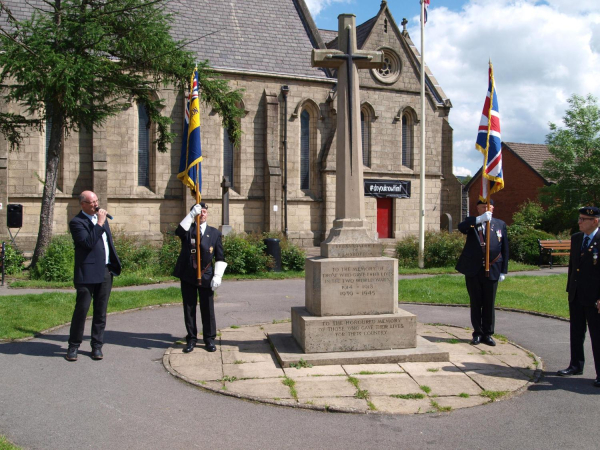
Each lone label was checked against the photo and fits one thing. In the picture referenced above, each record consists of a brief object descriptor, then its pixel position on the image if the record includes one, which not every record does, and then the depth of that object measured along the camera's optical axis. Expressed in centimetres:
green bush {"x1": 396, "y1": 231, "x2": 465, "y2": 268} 1862
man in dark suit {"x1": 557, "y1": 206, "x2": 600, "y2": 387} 606
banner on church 2769
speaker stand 1745
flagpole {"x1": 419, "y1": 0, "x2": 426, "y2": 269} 1842
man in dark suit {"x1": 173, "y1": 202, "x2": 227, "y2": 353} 717
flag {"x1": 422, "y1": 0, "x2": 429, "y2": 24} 1917
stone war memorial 668
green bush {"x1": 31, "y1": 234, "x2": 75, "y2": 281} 1488
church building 2306
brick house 3819
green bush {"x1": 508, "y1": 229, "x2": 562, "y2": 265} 2033
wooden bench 1975
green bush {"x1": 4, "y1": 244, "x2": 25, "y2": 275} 1622
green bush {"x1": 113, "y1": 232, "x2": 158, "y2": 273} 1609
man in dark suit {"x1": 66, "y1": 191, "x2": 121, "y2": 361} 673
